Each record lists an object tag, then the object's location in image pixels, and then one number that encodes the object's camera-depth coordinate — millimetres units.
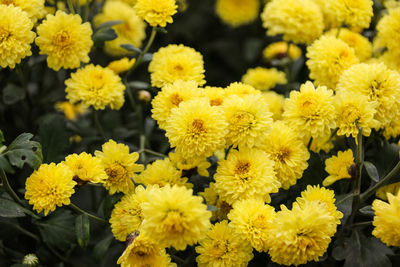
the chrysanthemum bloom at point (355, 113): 830
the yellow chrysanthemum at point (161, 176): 848
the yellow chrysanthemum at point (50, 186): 818
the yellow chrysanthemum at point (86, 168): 825
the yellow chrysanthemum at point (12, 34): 860
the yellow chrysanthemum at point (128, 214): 819
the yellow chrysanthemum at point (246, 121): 825
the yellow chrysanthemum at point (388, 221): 786
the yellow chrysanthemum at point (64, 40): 886
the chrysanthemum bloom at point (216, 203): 855
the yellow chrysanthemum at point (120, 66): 941
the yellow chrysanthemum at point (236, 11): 1296
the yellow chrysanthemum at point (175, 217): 765
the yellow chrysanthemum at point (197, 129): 817
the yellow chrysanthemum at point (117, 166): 841
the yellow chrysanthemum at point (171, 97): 855
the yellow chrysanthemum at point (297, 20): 968
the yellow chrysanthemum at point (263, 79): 1033
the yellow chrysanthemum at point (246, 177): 819
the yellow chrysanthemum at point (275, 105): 935
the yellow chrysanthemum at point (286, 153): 845
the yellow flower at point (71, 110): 1125
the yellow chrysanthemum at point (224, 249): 810
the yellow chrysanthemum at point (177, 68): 900
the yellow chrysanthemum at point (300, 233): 781
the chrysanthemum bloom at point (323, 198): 816
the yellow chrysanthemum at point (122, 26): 1036
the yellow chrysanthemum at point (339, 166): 853
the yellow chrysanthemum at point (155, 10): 897
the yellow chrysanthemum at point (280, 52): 1075
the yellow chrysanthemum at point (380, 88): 851
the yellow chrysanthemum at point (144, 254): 794
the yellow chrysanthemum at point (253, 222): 797
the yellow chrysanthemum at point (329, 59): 910
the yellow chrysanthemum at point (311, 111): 834
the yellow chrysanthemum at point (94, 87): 899
